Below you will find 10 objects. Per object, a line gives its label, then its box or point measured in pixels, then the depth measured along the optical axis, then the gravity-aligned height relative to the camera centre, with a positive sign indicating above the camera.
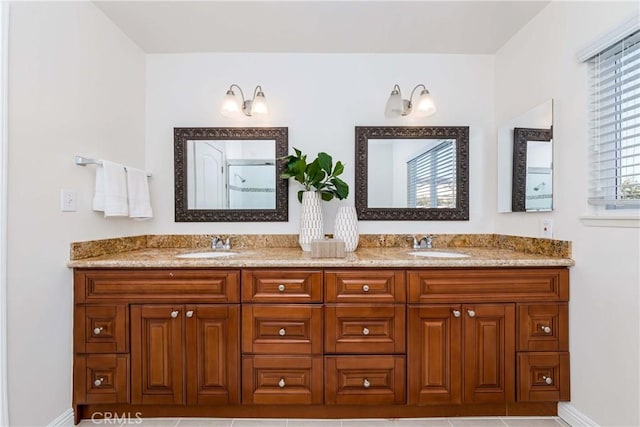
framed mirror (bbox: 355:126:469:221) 2.38 +0.27
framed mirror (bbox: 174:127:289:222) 2.38 +0.25
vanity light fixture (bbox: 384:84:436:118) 2.24 +0.73
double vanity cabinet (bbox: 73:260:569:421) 1.73 -0.65
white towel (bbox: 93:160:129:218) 1.87 +0.12
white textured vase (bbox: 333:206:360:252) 2.14 -0.11
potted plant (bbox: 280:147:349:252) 2.14 +0.16
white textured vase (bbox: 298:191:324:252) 2.14 -0.06
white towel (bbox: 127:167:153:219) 2.07 +0.11
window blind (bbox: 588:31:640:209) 1.46 +0.41
